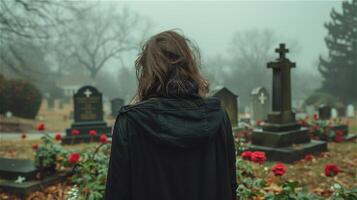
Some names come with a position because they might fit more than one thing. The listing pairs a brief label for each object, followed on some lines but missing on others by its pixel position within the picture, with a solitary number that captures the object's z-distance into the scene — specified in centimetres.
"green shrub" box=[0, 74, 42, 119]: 2062
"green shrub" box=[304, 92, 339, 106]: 3064
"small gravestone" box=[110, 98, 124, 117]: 2625
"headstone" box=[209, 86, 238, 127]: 1027
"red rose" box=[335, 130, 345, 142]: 962
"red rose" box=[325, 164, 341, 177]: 393
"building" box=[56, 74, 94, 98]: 6362
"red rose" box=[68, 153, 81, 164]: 471
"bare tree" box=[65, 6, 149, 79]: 5297
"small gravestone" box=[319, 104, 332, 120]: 1540
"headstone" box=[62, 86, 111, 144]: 1229
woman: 177
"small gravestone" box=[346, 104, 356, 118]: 2362
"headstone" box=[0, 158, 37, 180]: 527
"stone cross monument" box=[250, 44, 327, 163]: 773
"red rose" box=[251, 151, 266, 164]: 397
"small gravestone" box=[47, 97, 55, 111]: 3782
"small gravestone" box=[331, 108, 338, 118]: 2171
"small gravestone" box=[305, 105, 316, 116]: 2551
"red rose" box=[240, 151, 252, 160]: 426
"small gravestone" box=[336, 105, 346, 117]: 2428
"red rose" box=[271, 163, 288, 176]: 365
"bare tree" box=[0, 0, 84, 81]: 1336
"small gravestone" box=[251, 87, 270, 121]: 1673
